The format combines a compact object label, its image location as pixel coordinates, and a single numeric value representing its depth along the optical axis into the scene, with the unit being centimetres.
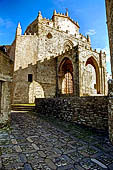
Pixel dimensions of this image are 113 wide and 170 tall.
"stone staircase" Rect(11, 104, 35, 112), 1097
